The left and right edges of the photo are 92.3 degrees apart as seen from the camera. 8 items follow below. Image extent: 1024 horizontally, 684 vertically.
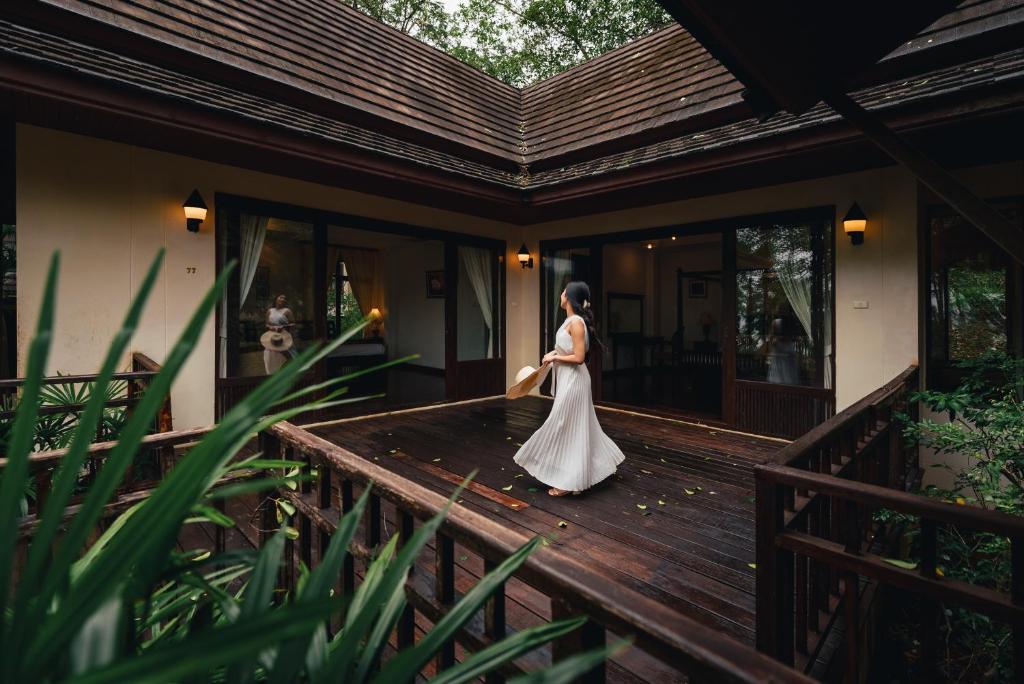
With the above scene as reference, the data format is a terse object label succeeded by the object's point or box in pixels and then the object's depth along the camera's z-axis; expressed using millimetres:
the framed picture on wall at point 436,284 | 10586
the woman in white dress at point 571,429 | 3625
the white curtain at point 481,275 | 7688
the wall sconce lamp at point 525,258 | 7898
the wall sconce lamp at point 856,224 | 4926
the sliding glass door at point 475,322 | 7418
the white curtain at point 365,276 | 11566
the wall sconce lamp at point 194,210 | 4895
